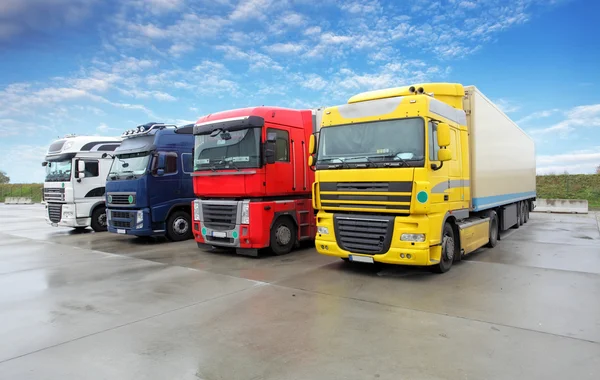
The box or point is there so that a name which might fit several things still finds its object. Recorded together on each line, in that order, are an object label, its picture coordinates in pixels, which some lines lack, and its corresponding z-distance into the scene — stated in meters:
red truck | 8.62
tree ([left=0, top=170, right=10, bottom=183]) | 59.16
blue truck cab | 11.12
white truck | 13.74
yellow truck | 6.40
